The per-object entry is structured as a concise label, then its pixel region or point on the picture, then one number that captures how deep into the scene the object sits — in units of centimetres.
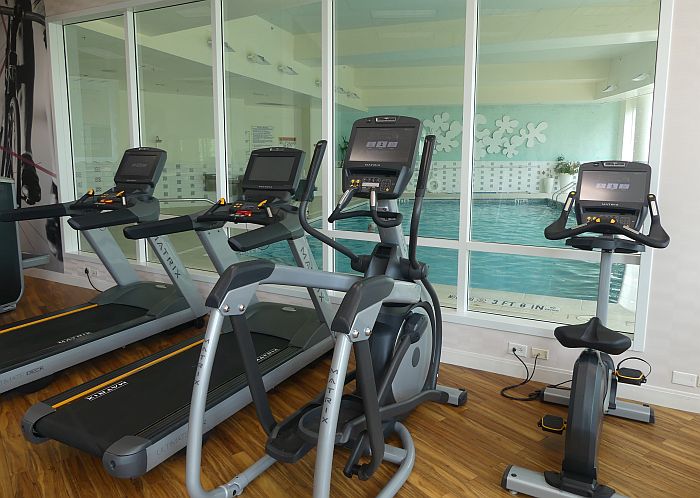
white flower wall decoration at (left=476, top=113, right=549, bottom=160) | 350
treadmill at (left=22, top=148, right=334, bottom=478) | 245
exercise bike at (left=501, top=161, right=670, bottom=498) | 222
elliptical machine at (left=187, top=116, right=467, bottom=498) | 189
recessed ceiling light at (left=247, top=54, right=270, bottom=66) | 479
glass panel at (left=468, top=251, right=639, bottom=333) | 331
